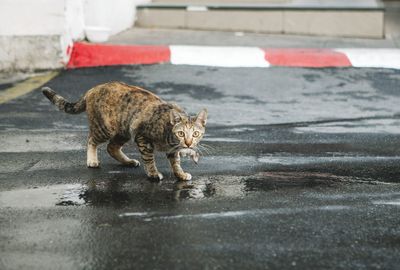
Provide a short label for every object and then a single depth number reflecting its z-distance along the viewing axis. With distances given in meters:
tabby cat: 8.18
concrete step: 19.13
